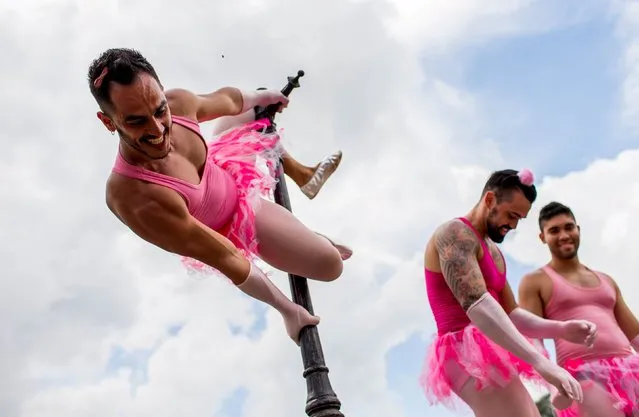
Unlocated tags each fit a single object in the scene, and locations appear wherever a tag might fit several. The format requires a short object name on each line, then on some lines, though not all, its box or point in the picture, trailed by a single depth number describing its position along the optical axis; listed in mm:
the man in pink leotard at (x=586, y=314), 4605
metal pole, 3098
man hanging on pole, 3195
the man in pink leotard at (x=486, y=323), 3928
